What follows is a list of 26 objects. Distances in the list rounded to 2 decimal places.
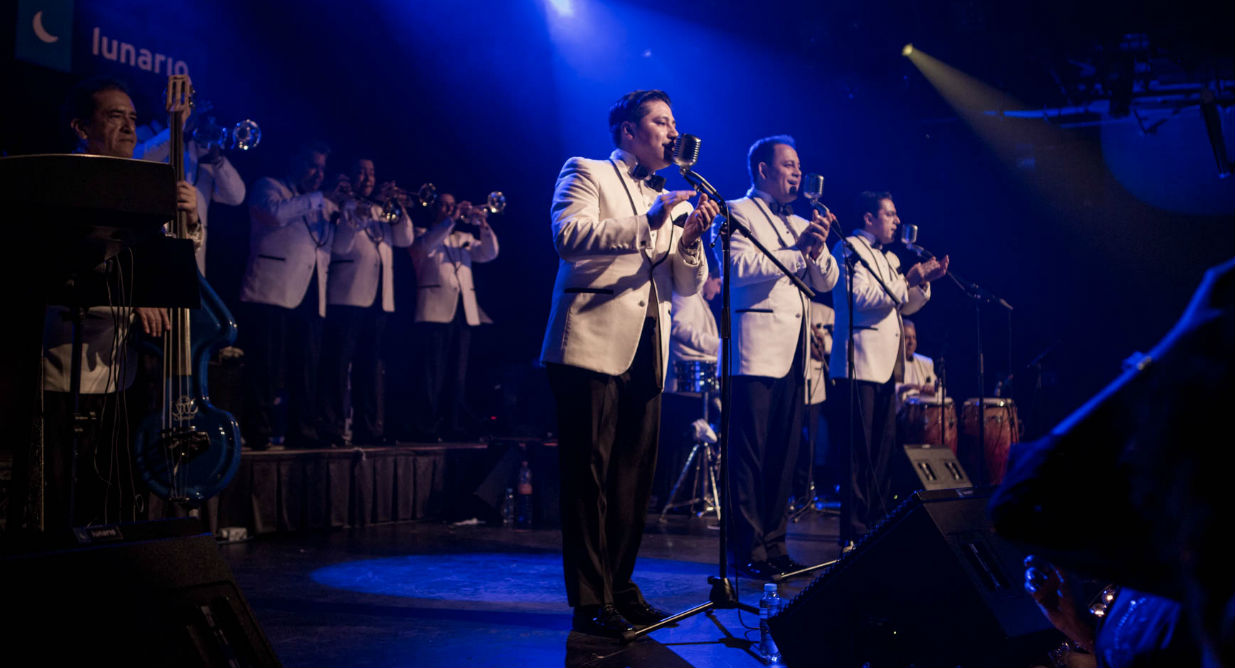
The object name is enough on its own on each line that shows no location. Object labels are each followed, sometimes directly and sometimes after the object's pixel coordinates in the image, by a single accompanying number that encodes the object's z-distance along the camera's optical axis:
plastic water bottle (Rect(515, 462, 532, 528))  7.39
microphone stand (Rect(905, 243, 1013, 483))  6.18
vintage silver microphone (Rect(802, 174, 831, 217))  4.73
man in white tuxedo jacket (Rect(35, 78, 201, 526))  3.54
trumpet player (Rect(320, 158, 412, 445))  7.62
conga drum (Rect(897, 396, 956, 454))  8.35
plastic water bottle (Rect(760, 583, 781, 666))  3.26
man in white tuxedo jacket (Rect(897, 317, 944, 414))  8.91
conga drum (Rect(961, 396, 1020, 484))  8.84
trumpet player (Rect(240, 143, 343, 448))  6.98
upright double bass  4.07
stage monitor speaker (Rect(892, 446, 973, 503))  5.63
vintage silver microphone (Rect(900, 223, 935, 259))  5.98
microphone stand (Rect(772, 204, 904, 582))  5.14
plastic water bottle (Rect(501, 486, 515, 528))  7.41
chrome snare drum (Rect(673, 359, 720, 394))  8.27
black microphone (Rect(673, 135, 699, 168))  3.38
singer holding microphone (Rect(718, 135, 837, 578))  4.93
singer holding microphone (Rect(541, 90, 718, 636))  3.54
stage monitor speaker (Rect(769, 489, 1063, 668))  2.85
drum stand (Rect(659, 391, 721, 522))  7.95
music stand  2.04
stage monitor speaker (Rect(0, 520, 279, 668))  1.68
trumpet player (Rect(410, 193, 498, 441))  8.42
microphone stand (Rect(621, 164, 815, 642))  3.40
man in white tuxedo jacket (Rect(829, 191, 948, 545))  5.59
